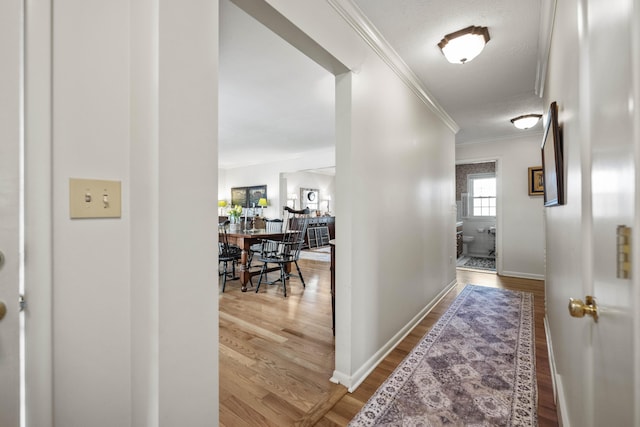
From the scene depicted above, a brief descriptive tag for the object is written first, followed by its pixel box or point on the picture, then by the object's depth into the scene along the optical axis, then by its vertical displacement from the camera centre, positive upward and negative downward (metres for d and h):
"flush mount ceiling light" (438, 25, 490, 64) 2.02 +1.25
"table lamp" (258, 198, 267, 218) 6.98 +0.32
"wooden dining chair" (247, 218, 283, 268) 4.34 -0.52
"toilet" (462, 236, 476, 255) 7.15 -0.71
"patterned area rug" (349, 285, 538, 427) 1.58 -1.12
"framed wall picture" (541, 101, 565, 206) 1.47 +0.29
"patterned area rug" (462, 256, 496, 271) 5.77 -1.08
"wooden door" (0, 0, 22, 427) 0.71 +0.04
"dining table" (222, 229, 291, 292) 4.05 -0.40
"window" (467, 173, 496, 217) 7.17 +0.53
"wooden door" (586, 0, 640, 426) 0.51 +0.03
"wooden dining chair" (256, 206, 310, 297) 4.04 -0.54
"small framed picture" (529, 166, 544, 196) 4.68 +0.56
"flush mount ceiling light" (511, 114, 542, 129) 3.72 +1.26
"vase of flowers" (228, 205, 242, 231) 5.09 -0.09
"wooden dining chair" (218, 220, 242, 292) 4.24 -0.60
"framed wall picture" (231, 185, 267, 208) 7.94 +0.58
